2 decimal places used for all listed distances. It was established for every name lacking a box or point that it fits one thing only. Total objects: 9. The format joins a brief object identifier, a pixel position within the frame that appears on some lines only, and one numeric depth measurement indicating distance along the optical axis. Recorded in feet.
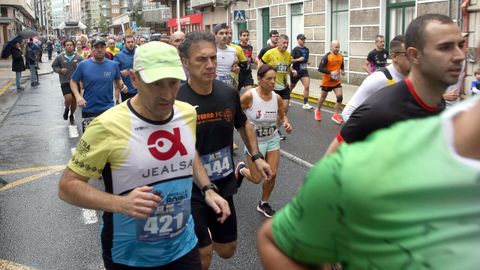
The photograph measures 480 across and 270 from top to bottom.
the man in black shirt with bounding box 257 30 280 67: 44.16
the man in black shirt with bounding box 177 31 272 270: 12.66
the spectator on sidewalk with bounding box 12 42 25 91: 70.90
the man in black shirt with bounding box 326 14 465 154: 8.32
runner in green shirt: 3.55
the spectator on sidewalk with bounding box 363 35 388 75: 41.34
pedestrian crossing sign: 72.49
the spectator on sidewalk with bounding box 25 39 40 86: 75.87
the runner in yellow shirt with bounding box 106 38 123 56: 50.96
